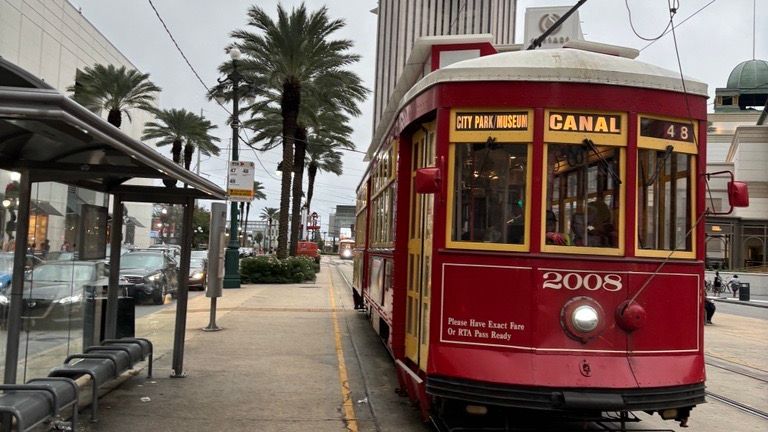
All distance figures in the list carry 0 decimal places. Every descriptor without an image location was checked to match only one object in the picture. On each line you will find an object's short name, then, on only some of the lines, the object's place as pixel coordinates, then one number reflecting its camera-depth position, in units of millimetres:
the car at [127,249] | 16578
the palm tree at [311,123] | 26109
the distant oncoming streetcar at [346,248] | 77438
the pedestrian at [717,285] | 35875
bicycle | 36306
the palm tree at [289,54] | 23859
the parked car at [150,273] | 16406
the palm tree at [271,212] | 112500
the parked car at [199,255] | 24888
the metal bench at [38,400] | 4410
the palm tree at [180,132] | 36344
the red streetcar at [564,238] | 4906
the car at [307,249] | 49828
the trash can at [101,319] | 7352
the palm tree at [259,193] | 75375
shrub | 25469
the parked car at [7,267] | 5641
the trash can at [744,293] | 33188
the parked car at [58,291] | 5859
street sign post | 16562
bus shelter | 3750
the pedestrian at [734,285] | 35000
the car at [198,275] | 22344
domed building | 67438
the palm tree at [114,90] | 30672
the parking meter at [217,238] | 9742
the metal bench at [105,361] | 5766
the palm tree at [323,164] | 41344
